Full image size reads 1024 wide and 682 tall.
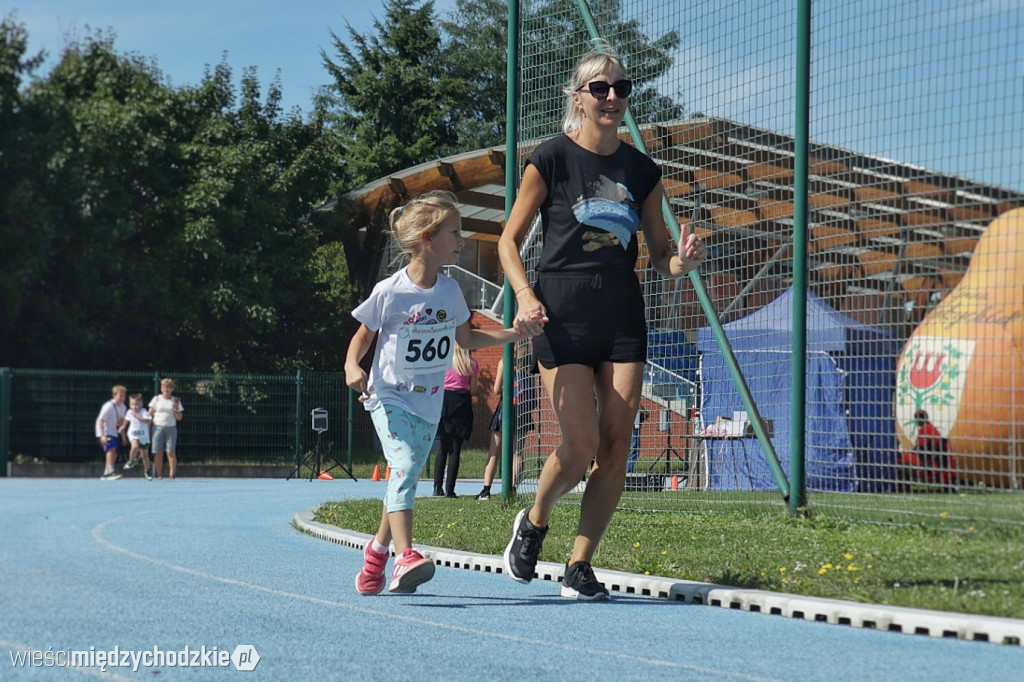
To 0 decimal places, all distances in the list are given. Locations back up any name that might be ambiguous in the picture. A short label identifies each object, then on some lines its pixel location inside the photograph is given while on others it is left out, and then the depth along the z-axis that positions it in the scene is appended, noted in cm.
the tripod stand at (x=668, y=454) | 1381
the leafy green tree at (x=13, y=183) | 2955
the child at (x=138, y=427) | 2712
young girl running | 638
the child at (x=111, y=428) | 2688
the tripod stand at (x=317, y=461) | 2805
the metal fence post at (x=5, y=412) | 2742
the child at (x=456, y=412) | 1515
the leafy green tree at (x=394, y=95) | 5038
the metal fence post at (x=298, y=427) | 2833
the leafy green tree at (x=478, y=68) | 5194
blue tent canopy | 863
